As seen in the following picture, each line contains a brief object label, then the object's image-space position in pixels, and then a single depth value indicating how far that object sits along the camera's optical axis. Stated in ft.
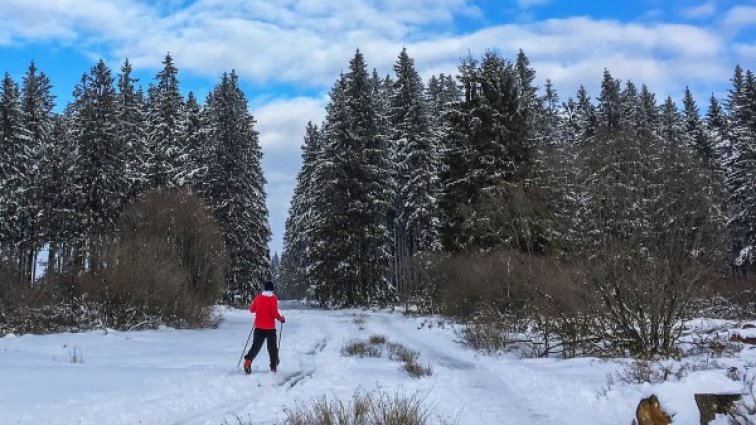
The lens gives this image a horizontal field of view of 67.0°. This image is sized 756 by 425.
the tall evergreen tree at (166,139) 138.82
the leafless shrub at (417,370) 34.03
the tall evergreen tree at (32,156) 133.49
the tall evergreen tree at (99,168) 122.01
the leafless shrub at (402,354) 41.29
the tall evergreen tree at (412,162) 134.51
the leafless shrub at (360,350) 46.03
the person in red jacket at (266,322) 37.58
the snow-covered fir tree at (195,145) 141.79
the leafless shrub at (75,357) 35.27
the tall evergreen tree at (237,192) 136.87
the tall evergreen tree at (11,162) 129.08
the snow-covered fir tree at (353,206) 125.18
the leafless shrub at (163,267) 58.39
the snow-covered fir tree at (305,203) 143.23
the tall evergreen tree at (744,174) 125.18
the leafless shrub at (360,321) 76.89
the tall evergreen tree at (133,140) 131.44
